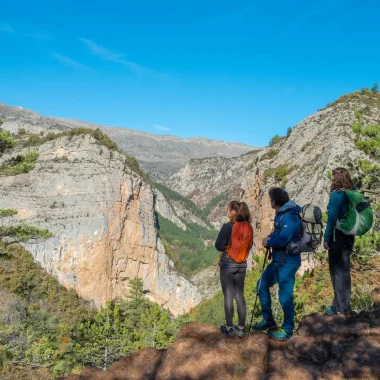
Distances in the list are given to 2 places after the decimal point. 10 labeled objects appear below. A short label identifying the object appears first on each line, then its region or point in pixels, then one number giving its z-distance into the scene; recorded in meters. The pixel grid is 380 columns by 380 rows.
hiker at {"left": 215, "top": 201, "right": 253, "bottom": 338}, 5.00
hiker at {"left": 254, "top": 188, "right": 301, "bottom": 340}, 4.68
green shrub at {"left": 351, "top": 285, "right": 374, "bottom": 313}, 6.03
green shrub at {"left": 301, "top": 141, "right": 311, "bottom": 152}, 40.27
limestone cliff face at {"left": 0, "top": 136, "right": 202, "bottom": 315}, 55.62
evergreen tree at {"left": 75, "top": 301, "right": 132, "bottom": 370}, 20.89
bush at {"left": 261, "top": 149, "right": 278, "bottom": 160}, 46.96
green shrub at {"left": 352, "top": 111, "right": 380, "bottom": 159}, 8.61
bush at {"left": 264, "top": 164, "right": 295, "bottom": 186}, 38.88
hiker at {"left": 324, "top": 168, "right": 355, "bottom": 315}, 4.97
